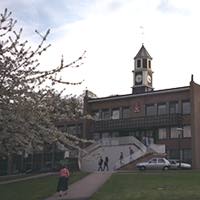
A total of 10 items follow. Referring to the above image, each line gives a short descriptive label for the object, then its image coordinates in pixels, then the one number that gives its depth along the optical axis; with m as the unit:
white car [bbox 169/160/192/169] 38.75
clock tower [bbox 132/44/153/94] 56.29
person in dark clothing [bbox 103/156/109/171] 39.77
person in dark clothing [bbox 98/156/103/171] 39.40
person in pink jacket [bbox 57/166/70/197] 18.82
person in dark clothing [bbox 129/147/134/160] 43.58
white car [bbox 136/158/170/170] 36.67
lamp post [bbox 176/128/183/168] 44.93
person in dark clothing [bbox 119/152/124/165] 42.56
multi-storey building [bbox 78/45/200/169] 46.01
